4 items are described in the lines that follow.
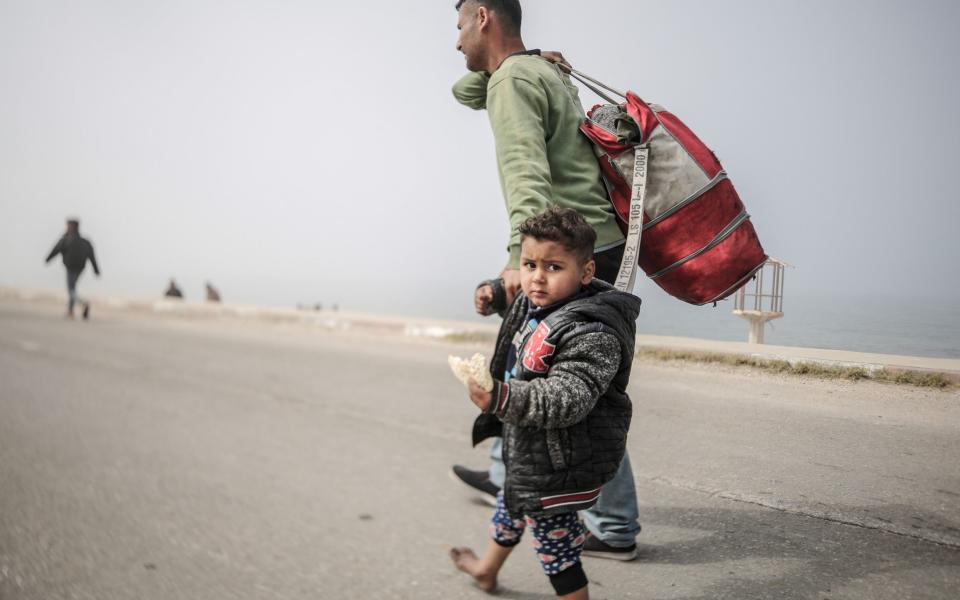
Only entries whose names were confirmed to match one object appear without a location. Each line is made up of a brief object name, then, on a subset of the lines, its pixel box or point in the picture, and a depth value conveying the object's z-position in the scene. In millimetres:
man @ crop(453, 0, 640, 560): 1782
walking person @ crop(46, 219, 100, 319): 9125
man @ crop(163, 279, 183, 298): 13297
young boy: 1473
